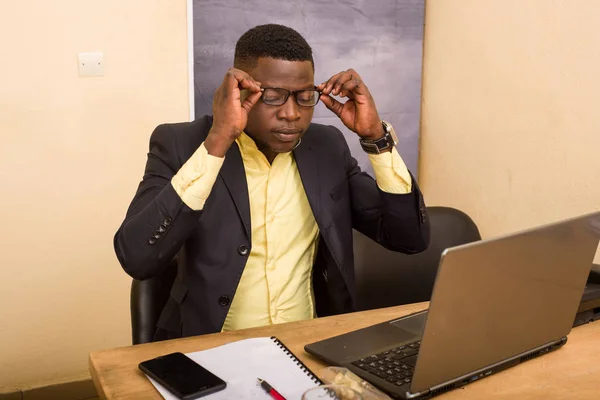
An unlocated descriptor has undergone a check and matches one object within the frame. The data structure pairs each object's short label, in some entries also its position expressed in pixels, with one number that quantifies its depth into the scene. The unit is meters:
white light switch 2.26
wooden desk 1.10
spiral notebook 1.08
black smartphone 1.07
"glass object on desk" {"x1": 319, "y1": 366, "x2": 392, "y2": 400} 1.05
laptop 0.98
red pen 1.06
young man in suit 1.43
